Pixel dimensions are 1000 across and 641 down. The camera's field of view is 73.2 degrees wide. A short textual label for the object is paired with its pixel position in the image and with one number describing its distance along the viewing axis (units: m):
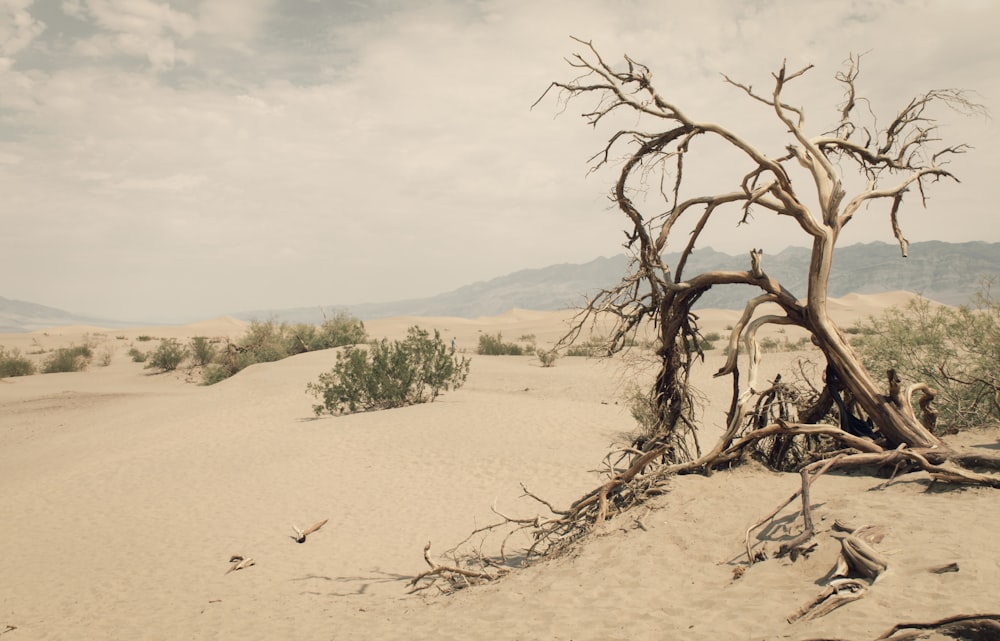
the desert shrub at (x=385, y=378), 16.84
